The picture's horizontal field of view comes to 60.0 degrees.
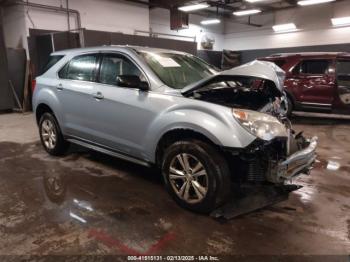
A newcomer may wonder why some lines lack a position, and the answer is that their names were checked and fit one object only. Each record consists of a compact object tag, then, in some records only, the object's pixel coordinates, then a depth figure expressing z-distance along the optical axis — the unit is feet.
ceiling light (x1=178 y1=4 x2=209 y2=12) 37.10
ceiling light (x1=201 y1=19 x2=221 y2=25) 48.09
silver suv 8.14
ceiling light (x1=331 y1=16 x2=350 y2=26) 43.78
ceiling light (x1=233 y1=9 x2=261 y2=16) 42.86
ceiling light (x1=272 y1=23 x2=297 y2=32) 49.42
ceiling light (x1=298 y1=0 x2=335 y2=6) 36.23
